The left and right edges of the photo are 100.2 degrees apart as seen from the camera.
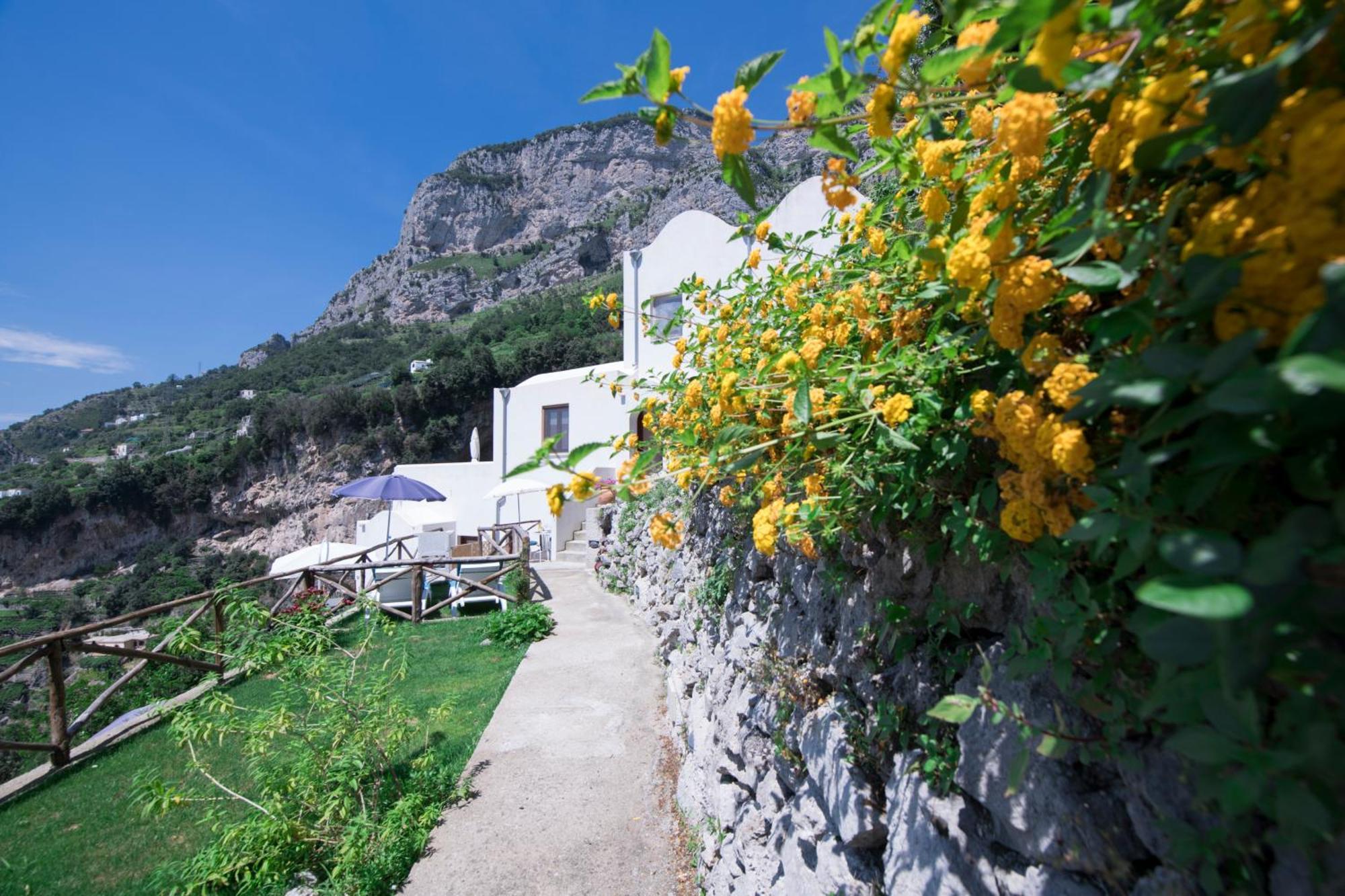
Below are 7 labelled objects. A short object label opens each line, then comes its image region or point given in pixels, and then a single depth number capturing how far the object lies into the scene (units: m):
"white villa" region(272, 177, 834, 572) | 10.50
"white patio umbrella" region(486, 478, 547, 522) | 12.50
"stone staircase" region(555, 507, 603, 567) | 11.90
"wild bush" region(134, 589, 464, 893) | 3.04
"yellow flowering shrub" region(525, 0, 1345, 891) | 0.59
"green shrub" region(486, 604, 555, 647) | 6.79
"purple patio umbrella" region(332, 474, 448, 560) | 10.59
